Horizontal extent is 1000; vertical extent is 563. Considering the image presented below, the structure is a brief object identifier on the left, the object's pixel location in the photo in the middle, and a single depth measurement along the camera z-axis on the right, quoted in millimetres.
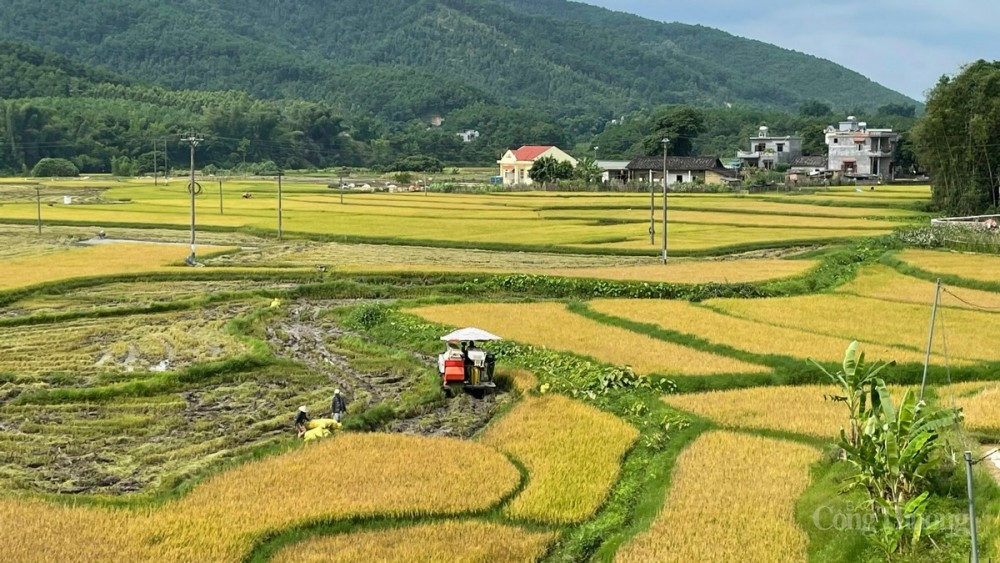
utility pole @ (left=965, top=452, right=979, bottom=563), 7027
